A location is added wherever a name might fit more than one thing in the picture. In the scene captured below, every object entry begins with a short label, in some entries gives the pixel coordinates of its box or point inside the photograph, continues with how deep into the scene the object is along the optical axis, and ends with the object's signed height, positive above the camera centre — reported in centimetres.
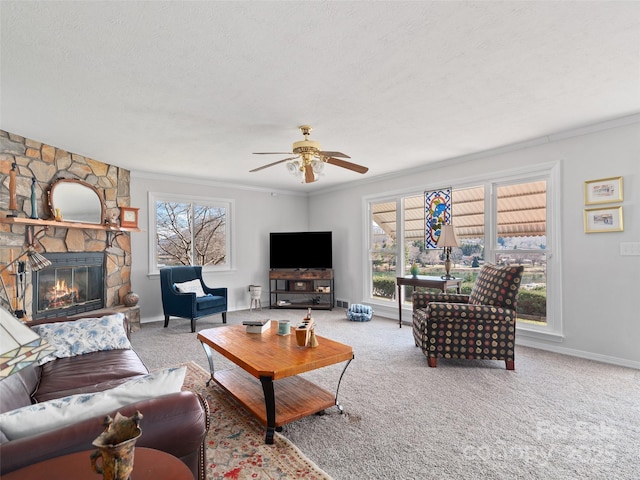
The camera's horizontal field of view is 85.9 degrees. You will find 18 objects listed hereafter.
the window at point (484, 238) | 400 +11
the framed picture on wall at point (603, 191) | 335 +55
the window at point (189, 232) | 560 +30
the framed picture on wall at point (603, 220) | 335 +25
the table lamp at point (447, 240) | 446 +9
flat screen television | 642 -4
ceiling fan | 311 +82
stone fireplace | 356 +26
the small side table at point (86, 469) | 94 -62
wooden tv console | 635 -79
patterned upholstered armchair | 325 -77
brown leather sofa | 102 -62
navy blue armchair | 479 -69
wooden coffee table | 213 -77
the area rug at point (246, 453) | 181 -119
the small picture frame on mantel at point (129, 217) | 491 +47
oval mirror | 405 +61
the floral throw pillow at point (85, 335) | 250 -65
